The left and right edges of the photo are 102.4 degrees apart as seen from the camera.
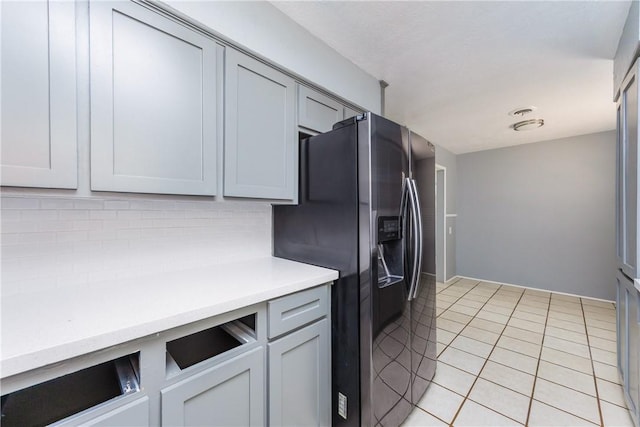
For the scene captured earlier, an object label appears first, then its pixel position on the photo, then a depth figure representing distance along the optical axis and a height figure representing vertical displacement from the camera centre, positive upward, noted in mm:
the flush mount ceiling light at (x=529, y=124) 3207 +1114
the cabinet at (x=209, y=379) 756 -594
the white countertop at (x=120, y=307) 672 -330
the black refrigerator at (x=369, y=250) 1314 -219
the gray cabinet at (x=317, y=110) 1640 +700
